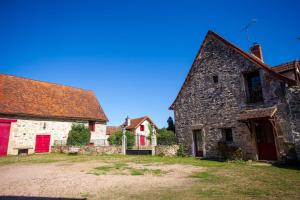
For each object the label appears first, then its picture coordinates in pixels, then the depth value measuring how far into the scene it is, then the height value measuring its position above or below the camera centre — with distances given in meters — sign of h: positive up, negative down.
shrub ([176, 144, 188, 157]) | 14.86 -0.91
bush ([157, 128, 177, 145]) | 15.52 +0.04
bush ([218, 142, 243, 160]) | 11.45 -0.81
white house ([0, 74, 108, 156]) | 17.33 +2.75
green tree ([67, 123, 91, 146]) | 19.89 +0.64
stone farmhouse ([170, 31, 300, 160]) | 10.09 +2.15
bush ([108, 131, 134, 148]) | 25.16 +0.47
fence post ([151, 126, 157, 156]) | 16.12 -0.03
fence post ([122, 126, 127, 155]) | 17.77 -0.51
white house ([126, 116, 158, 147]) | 33.03 +2.37
